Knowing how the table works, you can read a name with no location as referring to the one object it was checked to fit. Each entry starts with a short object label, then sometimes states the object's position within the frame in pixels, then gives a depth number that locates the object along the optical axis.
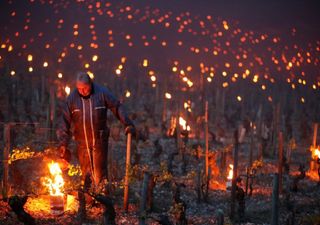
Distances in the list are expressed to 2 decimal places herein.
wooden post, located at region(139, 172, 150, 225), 6.12
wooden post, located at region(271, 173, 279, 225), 6.22
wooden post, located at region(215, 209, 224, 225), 5.75
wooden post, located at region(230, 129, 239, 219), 8.34
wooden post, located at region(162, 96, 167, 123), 21.83
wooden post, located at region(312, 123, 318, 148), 12.67
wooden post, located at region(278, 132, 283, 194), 9.86
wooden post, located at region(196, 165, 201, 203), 9.55
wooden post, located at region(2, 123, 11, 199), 8.09
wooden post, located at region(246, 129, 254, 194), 10.27
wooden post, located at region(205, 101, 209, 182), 10.01
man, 7.94
